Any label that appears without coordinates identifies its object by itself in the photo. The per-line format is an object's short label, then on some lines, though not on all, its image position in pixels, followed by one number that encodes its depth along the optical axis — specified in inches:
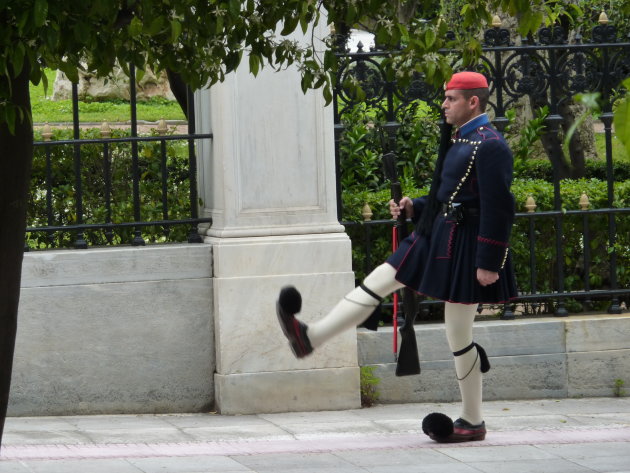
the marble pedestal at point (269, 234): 570.3
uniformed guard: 482.3
